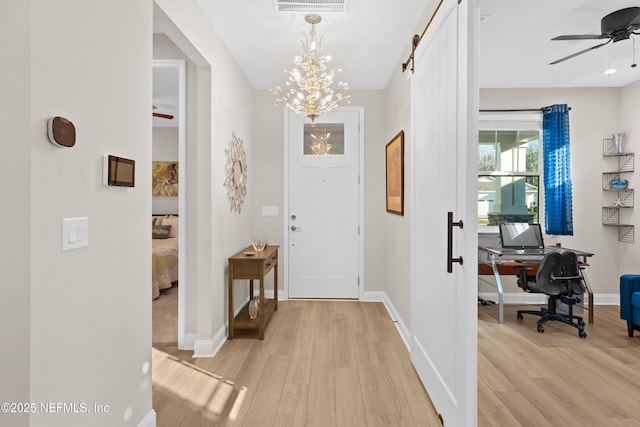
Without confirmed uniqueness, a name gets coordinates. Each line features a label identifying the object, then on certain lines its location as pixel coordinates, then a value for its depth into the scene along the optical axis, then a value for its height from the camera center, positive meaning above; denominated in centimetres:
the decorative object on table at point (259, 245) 349 -33
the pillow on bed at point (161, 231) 563 -31
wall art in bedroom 641 +67
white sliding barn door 160 -1
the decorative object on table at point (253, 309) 329 -92
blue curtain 430 +51
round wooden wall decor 338 +42
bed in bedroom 446 -64
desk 361 -51
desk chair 344 -67
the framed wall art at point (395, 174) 334 +43
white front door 449 +9
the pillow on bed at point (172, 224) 580 -20
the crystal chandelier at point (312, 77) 296 +120
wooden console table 320 -59
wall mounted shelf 430 +26
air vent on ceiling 247 +152
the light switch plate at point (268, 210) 448 +4
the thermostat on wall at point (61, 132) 115 +28
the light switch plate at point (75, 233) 124 -8
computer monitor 409 -27
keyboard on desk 378 -43
